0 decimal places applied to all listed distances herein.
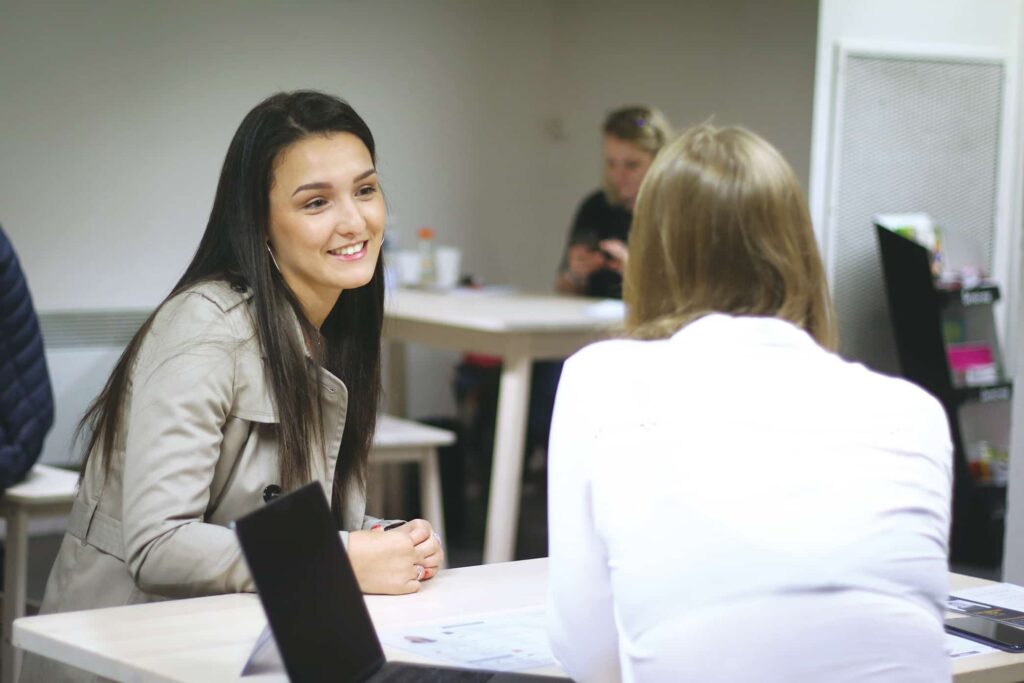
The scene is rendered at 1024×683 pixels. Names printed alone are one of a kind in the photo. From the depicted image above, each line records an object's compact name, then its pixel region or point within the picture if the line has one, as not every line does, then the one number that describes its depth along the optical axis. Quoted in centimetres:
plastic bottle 516
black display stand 455
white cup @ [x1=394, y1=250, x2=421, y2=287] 513
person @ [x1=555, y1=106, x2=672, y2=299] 454
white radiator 487
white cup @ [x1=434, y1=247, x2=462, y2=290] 510
